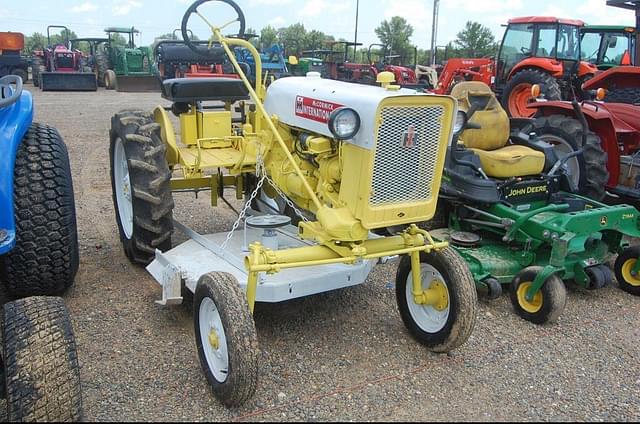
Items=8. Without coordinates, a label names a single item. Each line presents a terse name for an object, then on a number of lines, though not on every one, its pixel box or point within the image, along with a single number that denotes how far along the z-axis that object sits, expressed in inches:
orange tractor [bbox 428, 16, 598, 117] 414.0
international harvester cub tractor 112.1
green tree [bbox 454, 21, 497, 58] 1501.0
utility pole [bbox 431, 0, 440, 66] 839.4
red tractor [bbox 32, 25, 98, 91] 745.6
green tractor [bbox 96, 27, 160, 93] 795.4
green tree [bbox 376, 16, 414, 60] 1689.2
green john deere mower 150.3
